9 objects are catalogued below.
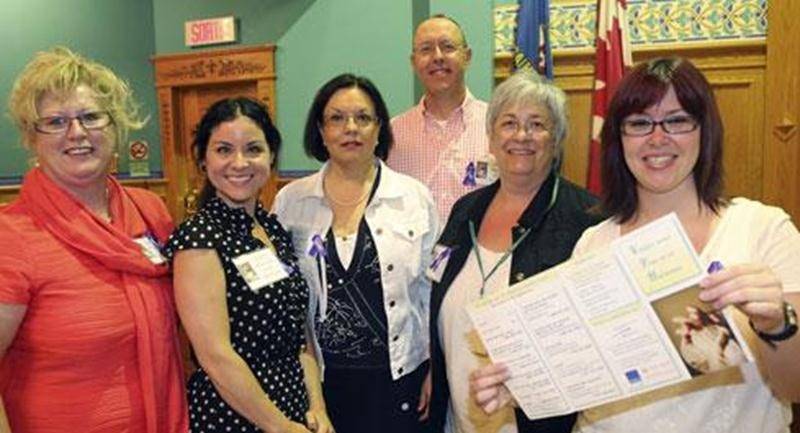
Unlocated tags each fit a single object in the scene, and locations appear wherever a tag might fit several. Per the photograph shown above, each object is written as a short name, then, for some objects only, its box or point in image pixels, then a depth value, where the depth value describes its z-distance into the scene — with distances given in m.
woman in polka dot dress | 1.77
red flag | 4.06
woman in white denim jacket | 2.21
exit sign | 6.00
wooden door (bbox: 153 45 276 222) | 5.98
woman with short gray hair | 1.94
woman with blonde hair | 1.60
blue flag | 4.21
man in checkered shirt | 3.09
